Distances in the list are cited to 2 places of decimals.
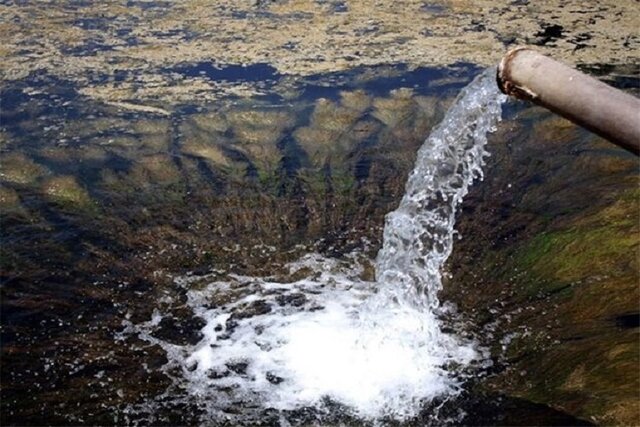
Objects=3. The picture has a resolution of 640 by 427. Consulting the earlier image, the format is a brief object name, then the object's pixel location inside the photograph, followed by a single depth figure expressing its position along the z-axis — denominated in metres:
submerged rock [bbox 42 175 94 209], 3.83
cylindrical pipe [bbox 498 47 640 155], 1.33
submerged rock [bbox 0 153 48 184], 3.98
